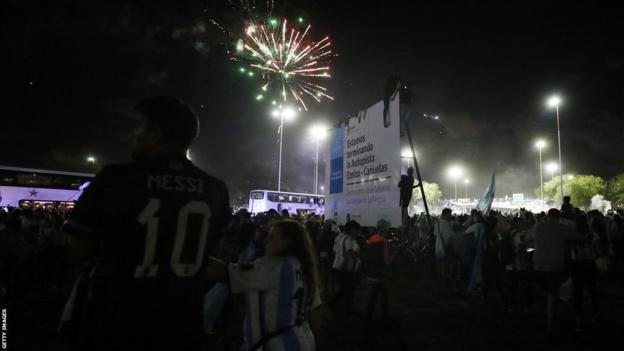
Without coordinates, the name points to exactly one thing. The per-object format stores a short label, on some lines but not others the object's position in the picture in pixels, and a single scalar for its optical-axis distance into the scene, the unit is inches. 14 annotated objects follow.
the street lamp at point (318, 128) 953.5
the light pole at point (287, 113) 1374.8
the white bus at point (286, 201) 1510.8
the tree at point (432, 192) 3607.3
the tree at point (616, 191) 2542.6
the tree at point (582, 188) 2529.5
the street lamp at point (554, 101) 1226.0
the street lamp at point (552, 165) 2718.0
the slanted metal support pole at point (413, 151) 320.4
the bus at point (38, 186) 1087.6
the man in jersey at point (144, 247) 66.4
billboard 309.9
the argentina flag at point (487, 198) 412.3
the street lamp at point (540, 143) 1681.8
